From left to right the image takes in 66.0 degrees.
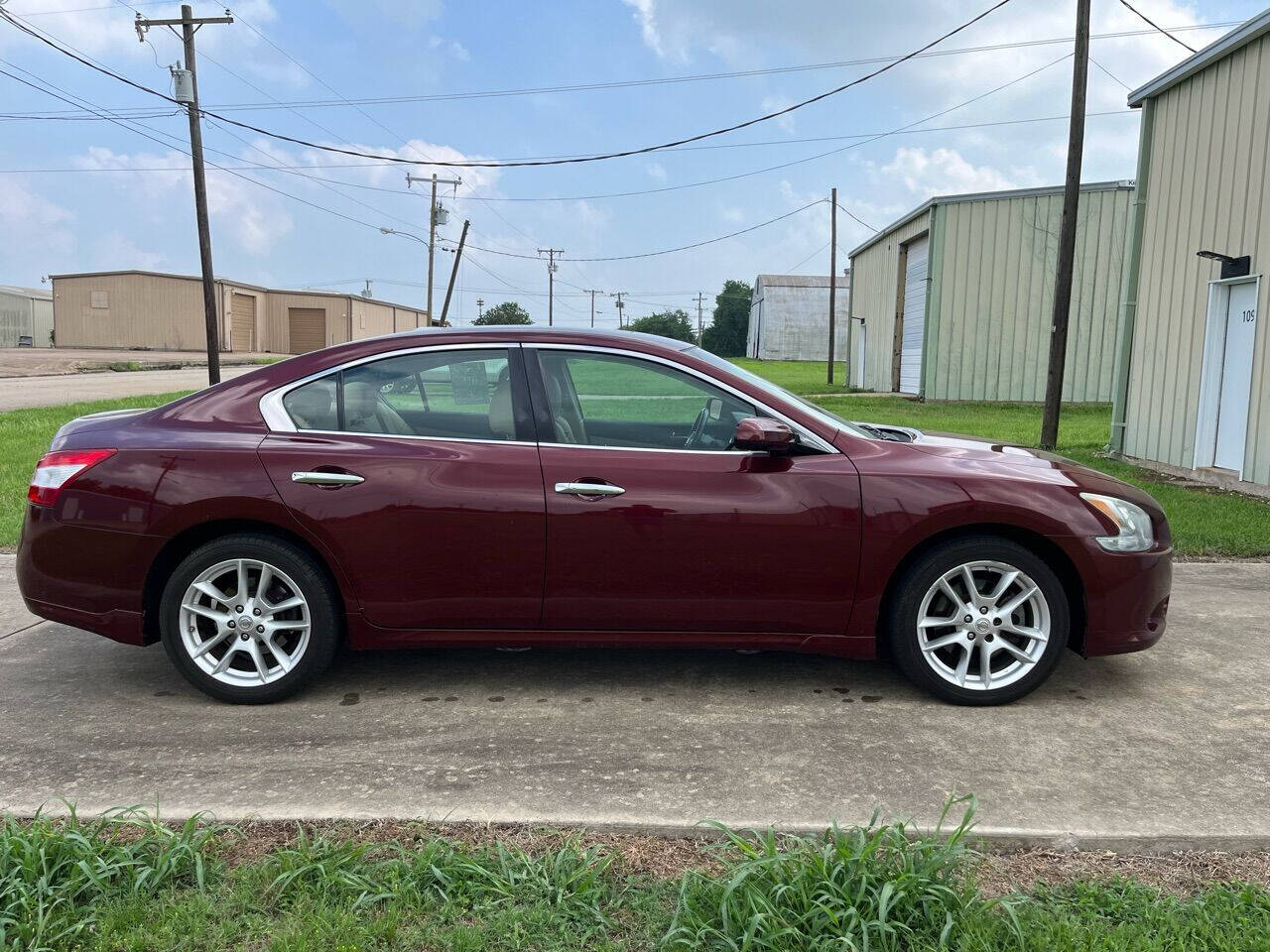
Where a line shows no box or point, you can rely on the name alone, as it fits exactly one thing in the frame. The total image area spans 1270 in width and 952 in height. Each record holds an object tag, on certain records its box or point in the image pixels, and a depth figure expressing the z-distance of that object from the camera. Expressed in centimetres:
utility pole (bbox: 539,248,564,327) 8681
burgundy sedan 379
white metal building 6656
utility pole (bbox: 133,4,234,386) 2105
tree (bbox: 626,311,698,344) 9887
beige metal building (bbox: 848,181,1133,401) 2286
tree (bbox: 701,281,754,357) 10125
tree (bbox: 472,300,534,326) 9462
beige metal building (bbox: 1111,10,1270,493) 962
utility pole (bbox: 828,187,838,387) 3996
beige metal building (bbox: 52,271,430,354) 5350
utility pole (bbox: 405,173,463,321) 5525
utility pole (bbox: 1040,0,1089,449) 1278
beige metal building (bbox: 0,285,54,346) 5922
